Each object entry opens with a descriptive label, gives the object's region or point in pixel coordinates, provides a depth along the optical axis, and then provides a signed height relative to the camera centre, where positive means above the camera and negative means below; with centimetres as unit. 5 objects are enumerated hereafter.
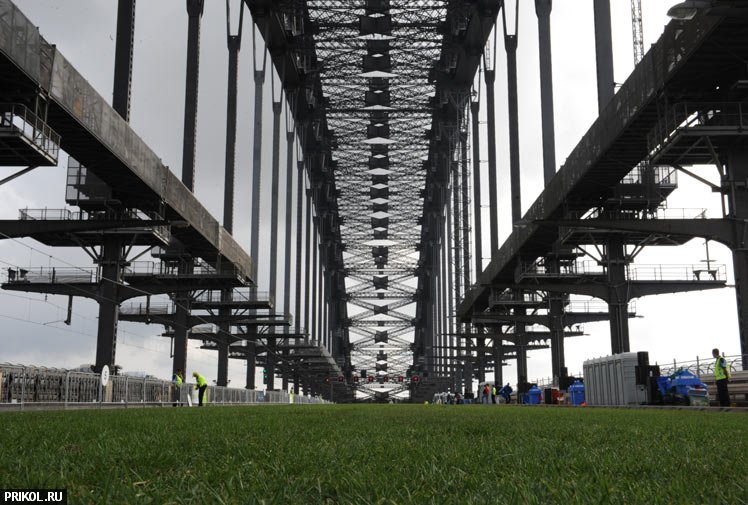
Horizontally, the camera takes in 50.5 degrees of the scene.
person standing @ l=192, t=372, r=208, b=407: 3547 +45
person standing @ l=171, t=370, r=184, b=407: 4025 +26
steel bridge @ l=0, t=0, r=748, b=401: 2794 +1059
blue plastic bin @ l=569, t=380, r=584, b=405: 4147 -5
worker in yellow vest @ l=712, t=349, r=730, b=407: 2439 +35
